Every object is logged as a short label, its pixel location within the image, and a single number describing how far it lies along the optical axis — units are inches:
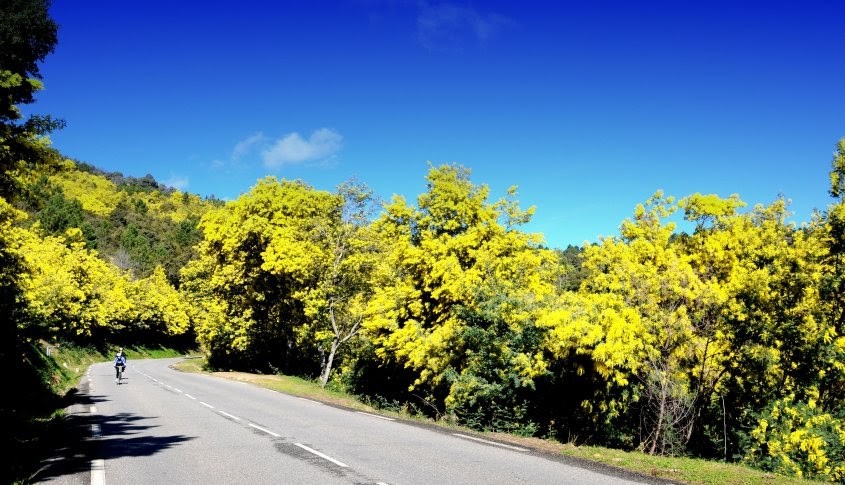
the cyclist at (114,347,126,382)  1125.1
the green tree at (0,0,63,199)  483.2
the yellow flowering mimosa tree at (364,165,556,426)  634.2
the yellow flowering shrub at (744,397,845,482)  470.3
